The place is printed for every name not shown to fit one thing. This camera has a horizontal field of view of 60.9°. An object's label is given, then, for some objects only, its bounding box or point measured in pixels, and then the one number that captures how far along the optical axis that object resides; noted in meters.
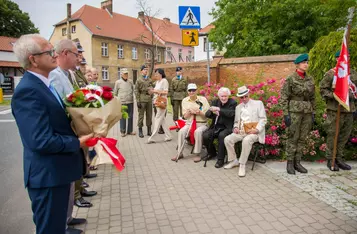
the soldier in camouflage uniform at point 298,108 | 5.59
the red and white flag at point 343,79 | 5.45
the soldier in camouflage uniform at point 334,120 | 5.87
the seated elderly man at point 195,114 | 6.96
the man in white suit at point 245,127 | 5.96
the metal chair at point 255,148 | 6.28
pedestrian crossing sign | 8.59
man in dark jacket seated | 6.39
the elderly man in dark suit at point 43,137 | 2.19
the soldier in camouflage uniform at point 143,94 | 9.73
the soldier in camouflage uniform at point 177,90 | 10.48
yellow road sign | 8.77
